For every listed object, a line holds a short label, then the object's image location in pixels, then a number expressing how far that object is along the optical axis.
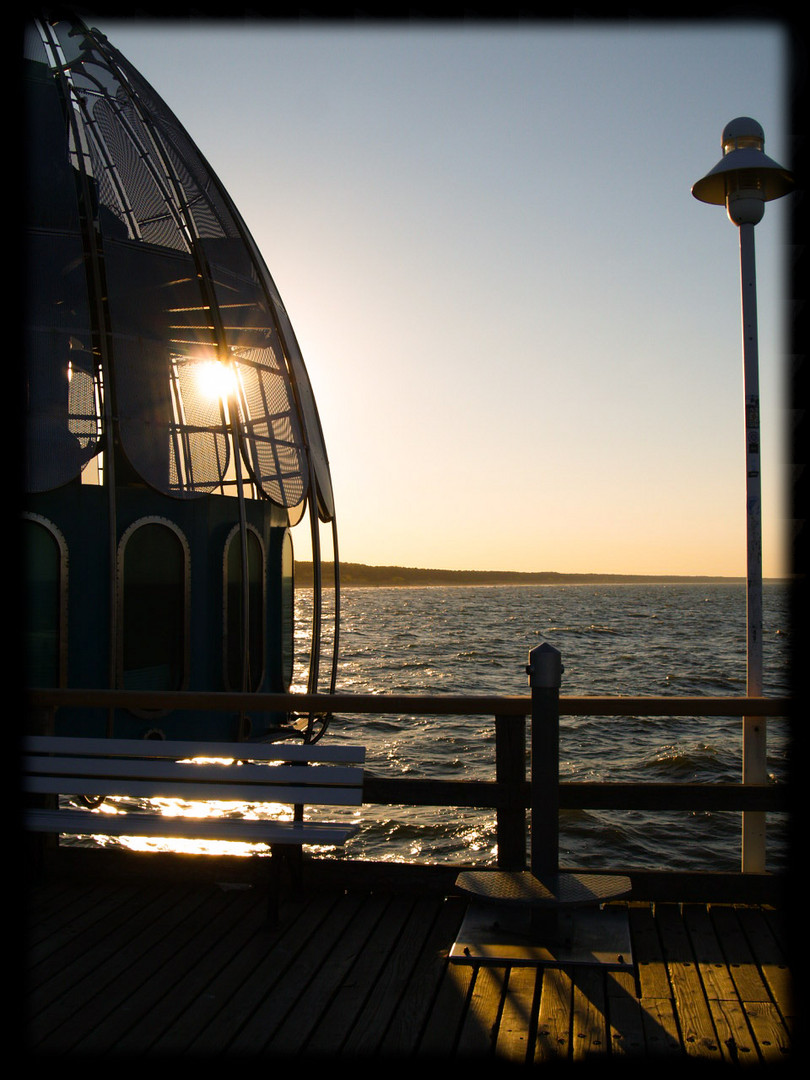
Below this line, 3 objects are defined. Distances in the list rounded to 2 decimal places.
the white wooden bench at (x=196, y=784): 4.81
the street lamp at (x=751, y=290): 5.67
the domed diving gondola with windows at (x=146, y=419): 8.89
